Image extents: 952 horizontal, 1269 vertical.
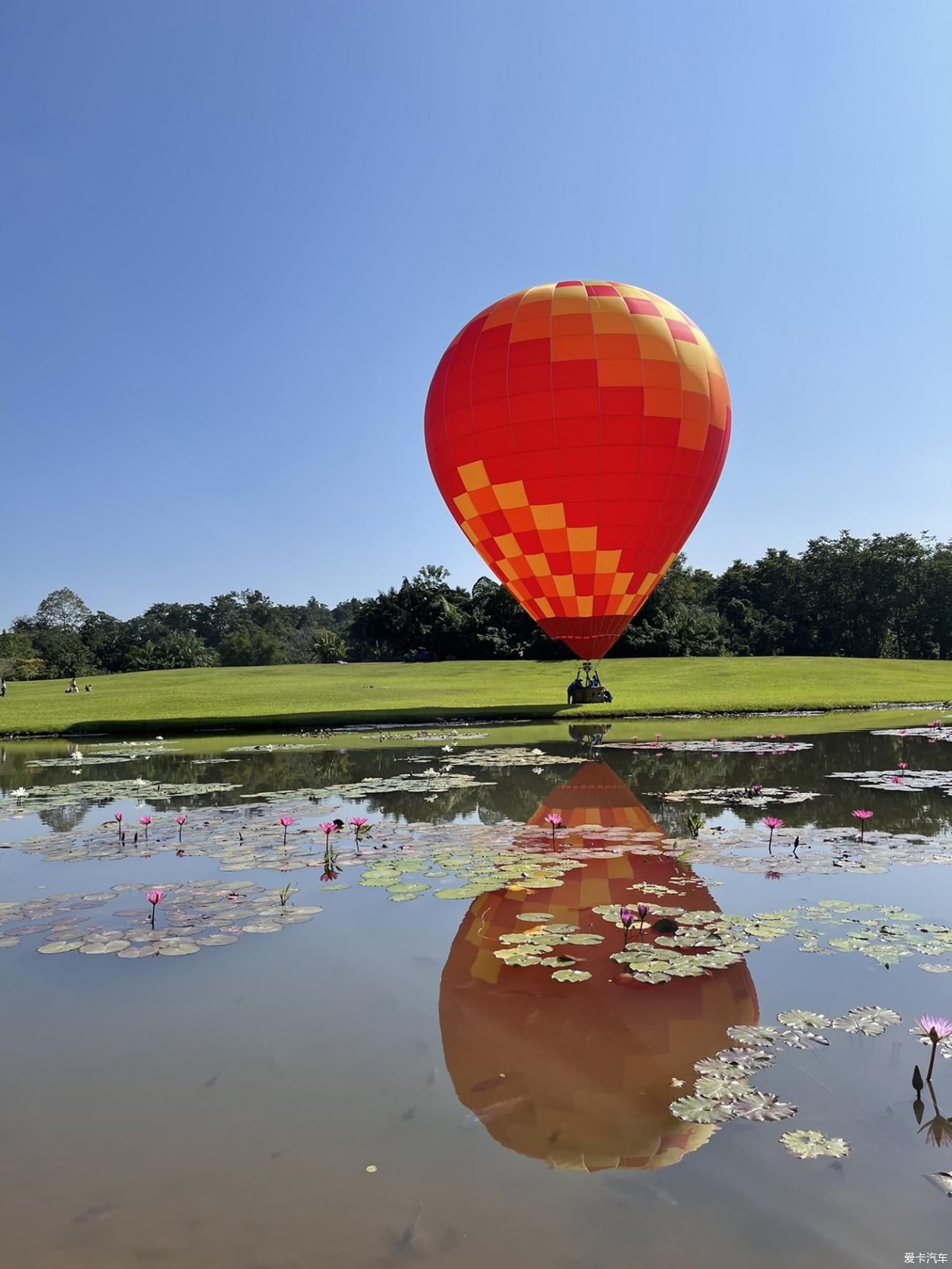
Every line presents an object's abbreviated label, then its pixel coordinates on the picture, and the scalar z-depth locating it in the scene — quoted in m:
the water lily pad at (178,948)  5.36
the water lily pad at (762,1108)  3.28
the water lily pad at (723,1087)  3.45
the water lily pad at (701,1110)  3.30
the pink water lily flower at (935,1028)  3.37
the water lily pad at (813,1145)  3.03
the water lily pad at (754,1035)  3.90
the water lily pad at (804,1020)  4.02
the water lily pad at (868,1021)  3.96
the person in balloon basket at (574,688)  25.05
